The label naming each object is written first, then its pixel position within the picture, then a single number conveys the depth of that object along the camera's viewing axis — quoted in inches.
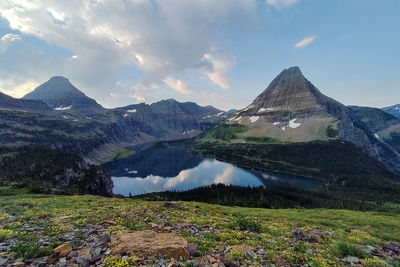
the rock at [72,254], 371.4
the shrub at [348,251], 486.6
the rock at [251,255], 425.7
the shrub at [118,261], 335.3
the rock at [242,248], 453.6
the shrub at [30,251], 372.8
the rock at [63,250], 376.6
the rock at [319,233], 696.0
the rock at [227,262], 374.9
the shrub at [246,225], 682.8
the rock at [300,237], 612.7
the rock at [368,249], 537.6
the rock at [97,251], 386.9
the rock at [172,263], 342.5
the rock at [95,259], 356.6
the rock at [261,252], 453.0
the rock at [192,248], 410.4
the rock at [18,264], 335.0
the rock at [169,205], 1144.1
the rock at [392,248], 581.9
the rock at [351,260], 448.1
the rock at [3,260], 338.1
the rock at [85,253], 371.9
